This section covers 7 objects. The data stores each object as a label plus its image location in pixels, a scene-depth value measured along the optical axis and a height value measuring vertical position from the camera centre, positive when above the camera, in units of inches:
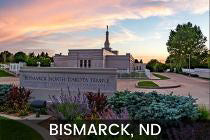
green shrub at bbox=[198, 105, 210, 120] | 269.4 -44.3
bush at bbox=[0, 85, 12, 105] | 369.7 -32.3
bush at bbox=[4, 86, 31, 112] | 351.6 -42.2
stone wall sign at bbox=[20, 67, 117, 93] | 385.1 -17.6
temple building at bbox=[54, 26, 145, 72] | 2237.9 +52.8
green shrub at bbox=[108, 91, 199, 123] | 238.5 -35.1
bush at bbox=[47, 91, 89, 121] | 275.9 -40.8
